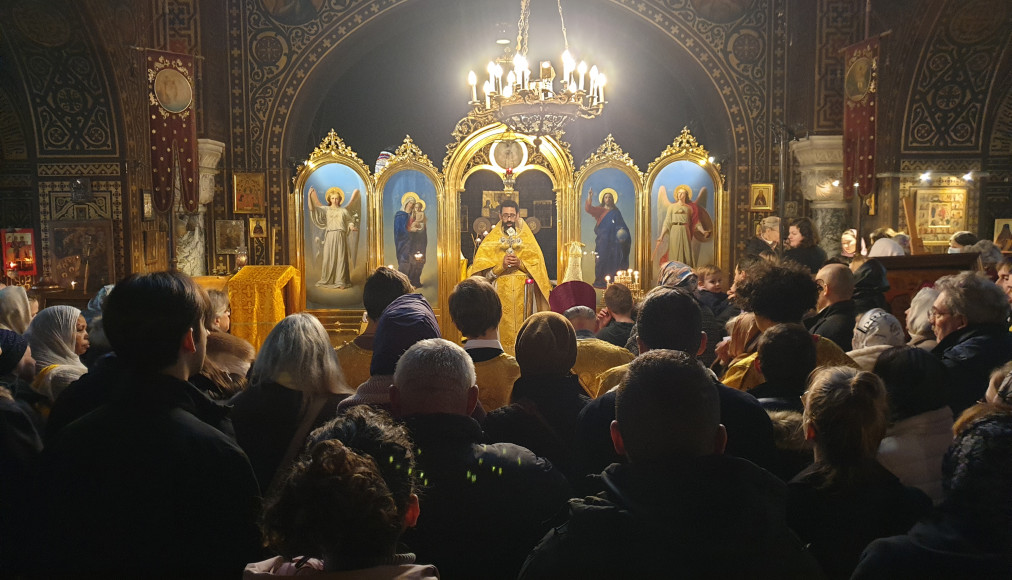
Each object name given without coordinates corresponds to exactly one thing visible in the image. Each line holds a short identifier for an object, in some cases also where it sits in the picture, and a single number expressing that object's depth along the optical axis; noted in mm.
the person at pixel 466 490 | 2266
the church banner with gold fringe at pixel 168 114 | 7934
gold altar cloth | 7832
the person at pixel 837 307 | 4391
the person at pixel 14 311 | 4220
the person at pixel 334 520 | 1628
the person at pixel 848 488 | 2184
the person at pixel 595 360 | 3928
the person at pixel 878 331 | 4367
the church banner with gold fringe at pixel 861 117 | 8594
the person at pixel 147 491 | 1912
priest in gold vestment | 9078
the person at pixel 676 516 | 1749
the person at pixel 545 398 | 2814
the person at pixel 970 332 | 3637
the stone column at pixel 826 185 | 10359
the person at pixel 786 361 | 2949
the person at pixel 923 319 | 4324
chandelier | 8148
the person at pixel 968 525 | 1811
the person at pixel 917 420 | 2592
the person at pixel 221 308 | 4582
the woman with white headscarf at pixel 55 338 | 3688
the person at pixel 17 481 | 2174
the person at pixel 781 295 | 3648
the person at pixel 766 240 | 8797
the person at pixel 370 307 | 3930
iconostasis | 11359
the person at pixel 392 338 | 3108
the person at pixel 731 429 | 2521
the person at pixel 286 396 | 2807
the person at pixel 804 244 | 7023
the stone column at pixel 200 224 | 10148
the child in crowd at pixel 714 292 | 5996
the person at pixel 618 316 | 5117
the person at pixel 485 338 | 3604
